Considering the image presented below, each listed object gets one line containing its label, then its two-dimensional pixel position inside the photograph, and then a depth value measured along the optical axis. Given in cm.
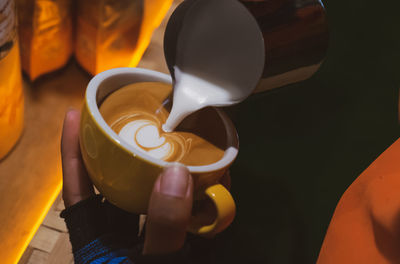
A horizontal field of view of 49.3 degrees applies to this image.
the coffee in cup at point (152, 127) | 53
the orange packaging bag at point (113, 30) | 104
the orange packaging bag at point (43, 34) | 103
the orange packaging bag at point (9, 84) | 77
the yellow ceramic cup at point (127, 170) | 46
